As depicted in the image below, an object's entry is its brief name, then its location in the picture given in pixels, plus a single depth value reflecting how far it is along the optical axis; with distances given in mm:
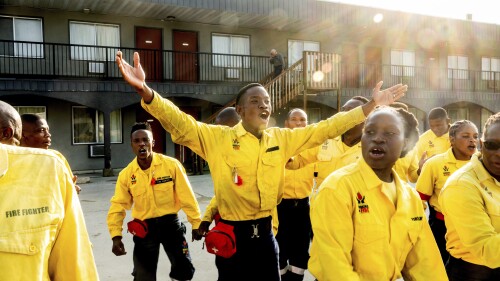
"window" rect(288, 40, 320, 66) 19781
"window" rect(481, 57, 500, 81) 24984
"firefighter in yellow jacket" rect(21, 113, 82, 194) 4102
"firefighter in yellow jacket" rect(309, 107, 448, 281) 2059
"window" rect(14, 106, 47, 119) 15578
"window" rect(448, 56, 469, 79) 23964
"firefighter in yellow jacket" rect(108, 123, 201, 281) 4199
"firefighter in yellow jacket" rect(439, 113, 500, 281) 2326
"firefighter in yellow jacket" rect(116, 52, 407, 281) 3277
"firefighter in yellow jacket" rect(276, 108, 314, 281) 4738
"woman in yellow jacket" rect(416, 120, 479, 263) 4414
